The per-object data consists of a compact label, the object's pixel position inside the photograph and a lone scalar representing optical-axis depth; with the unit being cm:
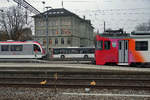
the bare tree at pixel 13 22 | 4028
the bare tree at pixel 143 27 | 4339
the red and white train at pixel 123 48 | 1369
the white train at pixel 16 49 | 2209
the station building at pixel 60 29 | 5300
